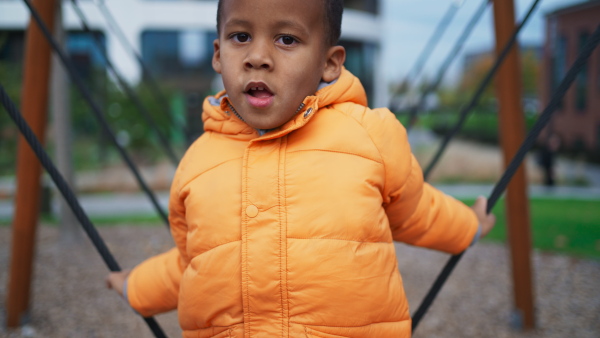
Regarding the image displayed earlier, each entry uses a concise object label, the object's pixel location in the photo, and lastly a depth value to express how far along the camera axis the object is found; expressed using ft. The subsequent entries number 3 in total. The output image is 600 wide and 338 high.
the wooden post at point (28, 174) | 10.18
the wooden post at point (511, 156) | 9.94
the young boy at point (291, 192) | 3.97
